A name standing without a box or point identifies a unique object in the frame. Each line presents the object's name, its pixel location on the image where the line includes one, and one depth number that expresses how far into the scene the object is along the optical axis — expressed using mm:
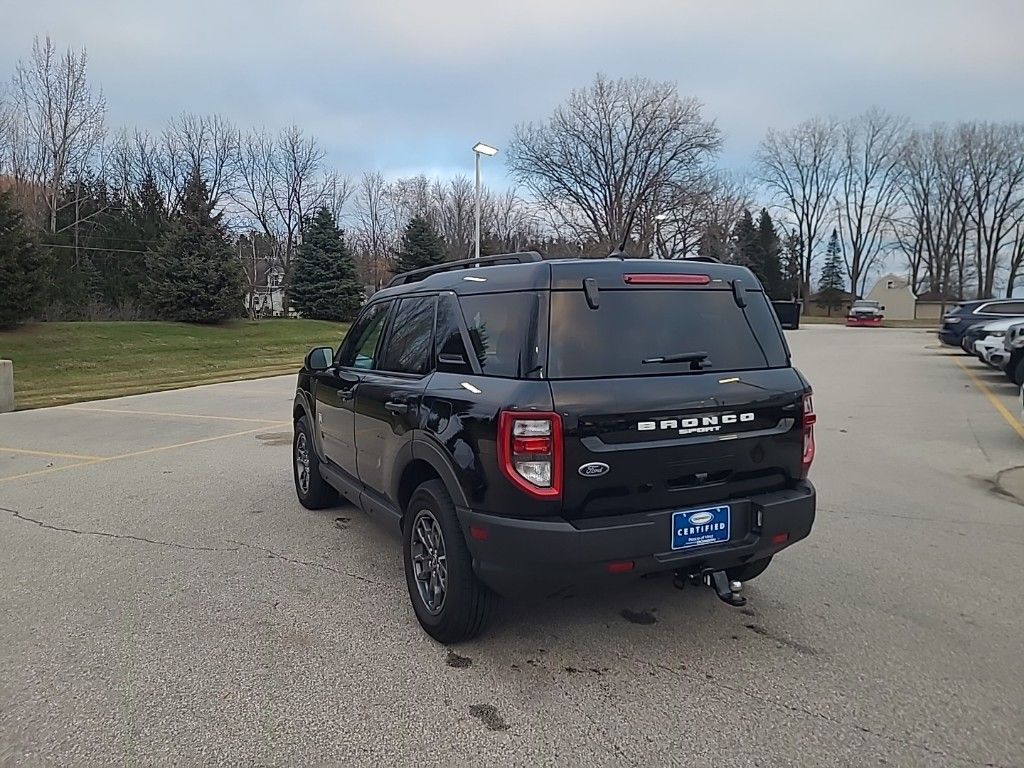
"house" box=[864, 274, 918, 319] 72938
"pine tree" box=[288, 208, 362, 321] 36031
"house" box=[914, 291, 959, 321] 71875
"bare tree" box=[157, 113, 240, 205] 45500
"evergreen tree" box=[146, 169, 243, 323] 27703
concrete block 12562
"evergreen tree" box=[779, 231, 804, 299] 71812
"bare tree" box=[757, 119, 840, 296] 69438
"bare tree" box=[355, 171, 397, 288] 55875
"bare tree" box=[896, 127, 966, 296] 66375
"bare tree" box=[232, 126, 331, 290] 48562
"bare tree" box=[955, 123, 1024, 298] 63812
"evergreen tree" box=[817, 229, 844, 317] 86456
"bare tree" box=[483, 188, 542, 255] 58375
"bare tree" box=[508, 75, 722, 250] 51500
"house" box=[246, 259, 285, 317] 47059
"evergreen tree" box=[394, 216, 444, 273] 39062
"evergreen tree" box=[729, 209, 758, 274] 59344
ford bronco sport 3230
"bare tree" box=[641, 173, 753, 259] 49312
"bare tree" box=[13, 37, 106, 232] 31697
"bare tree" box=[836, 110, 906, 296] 67938
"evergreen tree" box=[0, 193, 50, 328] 19859
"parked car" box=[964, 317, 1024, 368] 16266
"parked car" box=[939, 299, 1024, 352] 22359
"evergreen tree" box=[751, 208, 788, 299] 73250
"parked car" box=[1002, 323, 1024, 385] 13438
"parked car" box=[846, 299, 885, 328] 52969
